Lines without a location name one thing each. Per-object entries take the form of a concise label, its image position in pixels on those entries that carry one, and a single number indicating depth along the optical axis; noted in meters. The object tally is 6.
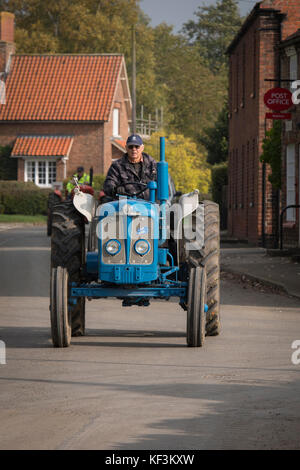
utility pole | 60.58
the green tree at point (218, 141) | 61.12
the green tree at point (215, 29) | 117.88
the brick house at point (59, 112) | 70.81
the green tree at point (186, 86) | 108.56
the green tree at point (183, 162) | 85.38
